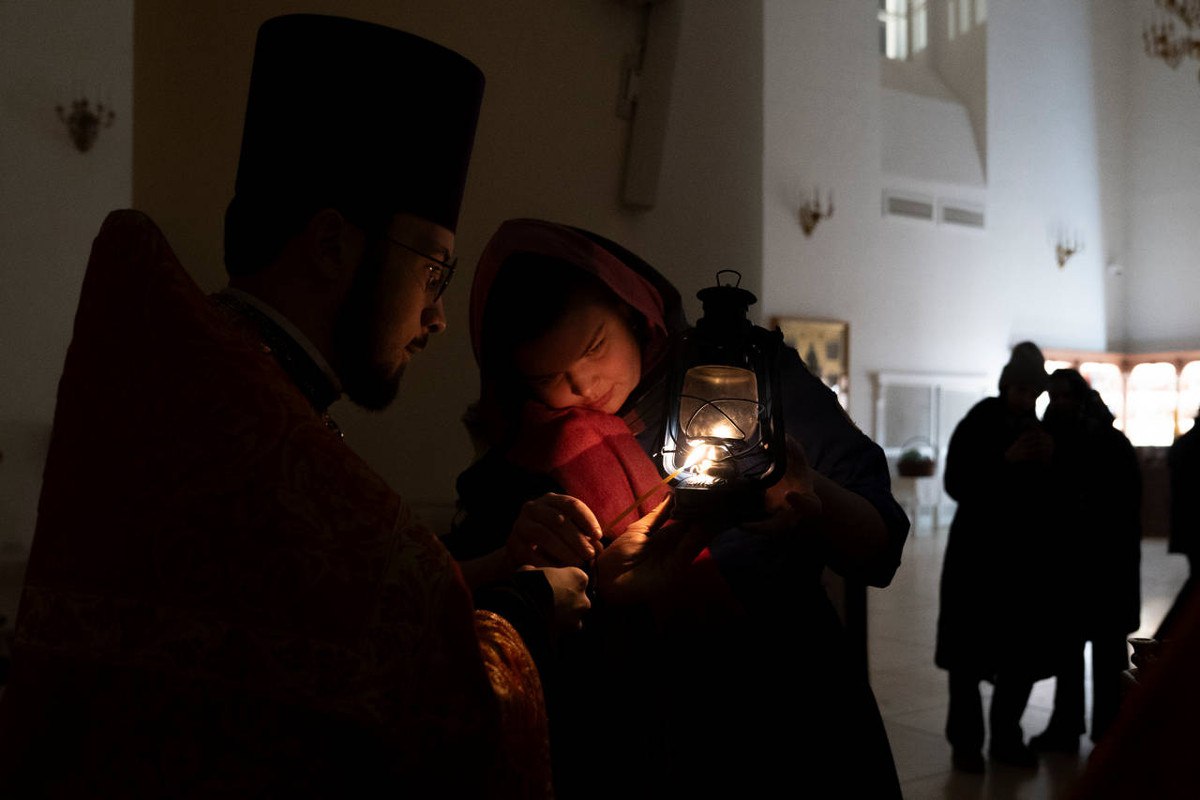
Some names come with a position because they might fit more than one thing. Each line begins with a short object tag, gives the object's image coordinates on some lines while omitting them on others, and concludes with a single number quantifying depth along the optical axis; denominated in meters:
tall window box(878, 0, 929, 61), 16.94
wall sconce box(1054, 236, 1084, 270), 17.03
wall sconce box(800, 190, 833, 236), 14.36
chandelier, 8.01
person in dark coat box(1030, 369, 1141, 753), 4.56
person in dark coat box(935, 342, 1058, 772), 4.43
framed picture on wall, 14.21
